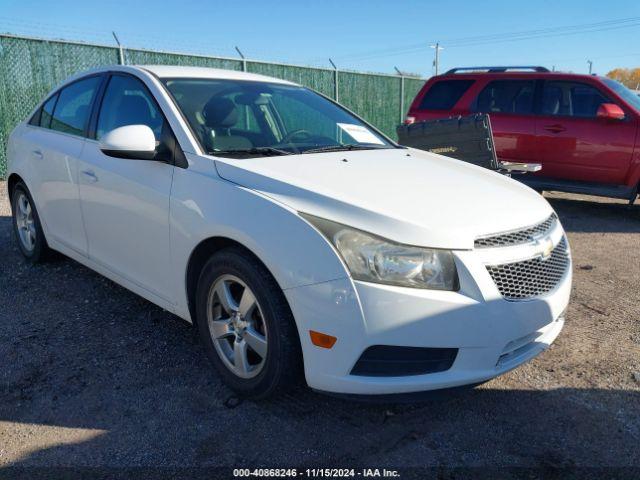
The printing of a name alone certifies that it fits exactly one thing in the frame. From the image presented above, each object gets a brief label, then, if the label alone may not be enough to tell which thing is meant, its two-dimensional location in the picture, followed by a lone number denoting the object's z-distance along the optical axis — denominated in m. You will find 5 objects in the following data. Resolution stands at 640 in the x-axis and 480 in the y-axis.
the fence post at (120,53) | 9.90
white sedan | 2.27
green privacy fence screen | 9.02
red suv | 7.02
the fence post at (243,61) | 11.49
